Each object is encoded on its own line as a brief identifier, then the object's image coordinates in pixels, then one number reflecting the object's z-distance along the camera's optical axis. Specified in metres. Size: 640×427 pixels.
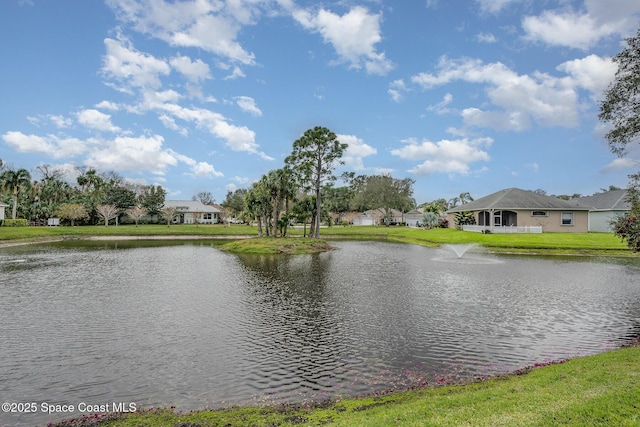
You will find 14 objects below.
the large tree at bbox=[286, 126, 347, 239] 49.56
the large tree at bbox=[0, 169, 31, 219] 69.94
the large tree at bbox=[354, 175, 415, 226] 97.88
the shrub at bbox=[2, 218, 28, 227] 60.91
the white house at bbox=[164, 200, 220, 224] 102.75
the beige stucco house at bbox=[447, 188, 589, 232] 53.06
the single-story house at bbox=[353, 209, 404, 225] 118.36
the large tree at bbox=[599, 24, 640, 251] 13.92
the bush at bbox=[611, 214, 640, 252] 13.48
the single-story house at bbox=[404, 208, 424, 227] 111.95
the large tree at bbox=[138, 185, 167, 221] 90.69
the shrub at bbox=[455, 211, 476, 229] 62.34
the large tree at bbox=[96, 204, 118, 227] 77.44
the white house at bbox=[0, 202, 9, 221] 60.72
